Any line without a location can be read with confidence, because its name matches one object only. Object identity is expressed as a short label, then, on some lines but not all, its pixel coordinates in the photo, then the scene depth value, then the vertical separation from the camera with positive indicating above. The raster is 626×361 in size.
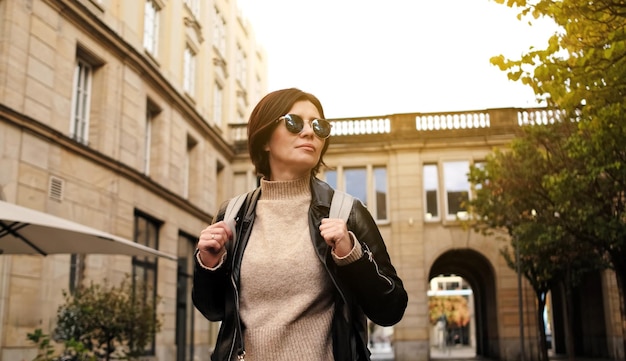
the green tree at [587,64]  9.60 +3.38
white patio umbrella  8.59 +0.97
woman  2.32 +0.14
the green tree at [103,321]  14.10 -0.23
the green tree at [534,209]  20.67 +3.20
